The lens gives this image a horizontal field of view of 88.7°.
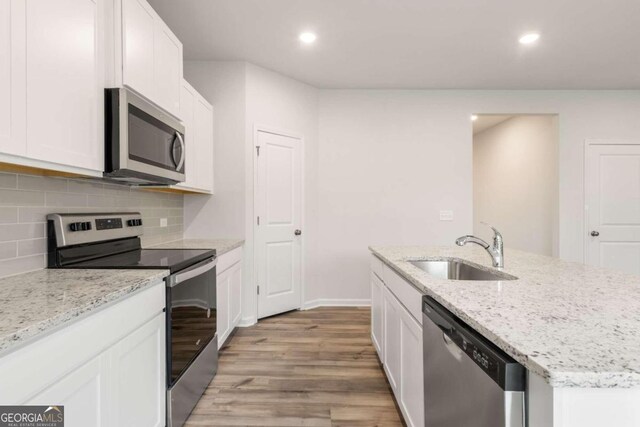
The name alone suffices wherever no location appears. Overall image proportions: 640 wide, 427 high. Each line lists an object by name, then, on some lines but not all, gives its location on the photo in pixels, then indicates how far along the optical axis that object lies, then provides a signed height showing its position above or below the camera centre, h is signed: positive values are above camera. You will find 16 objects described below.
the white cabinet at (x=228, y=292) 2.47 -0.65
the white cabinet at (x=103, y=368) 0.82 -0.48
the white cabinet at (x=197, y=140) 2.55 +0.65
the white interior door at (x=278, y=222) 3.46 -0.09
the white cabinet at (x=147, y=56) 1.59 +0.89
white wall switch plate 4.07 -0.03
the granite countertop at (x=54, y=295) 0.80 -0.27
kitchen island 0.60 -0.27
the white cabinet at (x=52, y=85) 1.06 +0.48
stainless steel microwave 1.53 +0.39
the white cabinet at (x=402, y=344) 1.41 -0.69
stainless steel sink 1.91 -0.34
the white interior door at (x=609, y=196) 4.05 +0.21
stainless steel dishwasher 0.72 -0.44
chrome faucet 1.66 -0.19
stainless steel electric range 1.58 -0.33
